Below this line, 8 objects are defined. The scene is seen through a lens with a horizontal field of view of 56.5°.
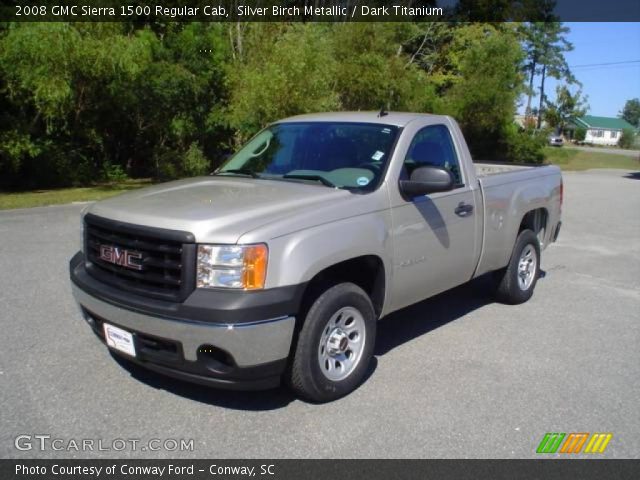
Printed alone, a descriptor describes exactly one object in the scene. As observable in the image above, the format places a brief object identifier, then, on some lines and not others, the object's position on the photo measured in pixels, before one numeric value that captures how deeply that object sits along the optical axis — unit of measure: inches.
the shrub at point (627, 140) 3309.5
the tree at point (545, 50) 1603.1
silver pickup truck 133.8
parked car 1818.3
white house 4389.8
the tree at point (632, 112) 6373.0
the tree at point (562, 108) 1924.2
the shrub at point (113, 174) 823.7
